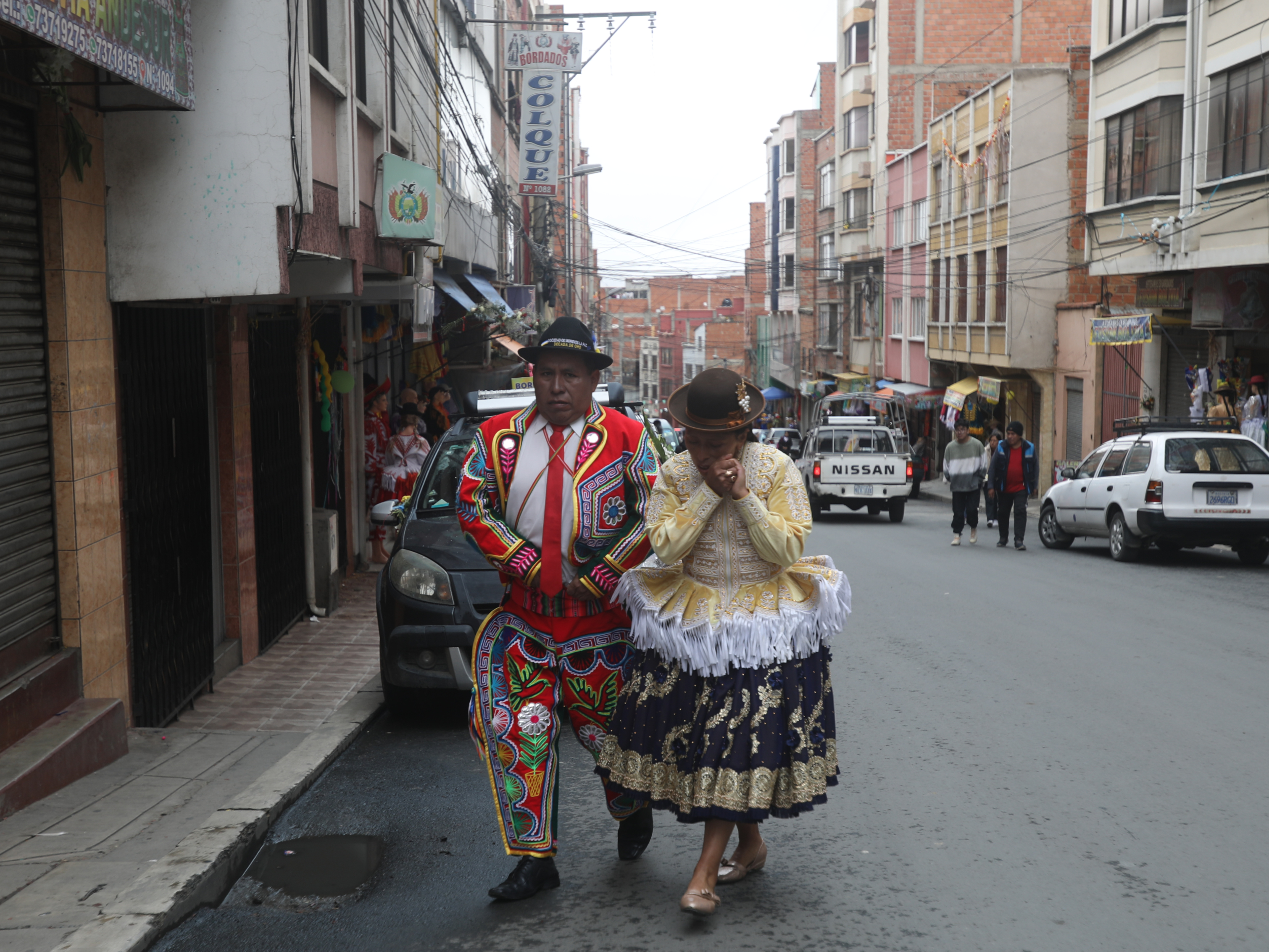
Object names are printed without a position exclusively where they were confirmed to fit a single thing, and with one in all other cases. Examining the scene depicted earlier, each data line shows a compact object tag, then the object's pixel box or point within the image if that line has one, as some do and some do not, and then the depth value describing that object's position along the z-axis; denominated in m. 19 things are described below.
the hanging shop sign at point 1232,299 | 19.62
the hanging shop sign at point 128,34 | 4.73
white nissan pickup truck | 24.16
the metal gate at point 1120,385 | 26.27
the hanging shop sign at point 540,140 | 24.27
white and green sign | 10.72
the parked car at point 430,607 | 6.84
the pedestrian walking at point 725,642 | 4.07
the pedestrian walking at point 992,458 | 19.66
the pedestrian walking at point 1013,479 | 18.19
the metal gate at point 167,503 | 6.68
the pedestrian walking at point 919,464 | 35.41
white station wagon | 14.66
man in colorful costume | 4.36
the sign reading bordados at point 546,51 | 23.66
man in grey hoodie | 18.81
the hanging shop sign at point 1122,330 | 22.20
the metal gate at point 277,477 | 9.51
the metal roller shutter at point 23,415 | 5.43
